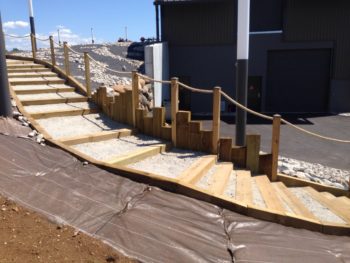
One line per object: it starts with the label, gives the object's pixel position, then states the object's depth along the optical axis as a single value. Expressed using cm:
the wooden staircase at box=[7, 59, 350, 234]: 463
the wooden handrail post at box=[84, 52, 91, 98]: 913
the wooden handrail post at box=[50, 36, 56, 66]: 1091
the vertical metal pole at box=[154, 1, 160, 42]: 1852
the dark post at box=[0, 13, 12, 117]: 657
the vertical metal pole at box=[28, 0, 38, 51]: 1595
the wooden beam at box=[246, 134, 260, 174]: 670
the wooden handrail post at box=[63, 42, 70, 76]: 1018
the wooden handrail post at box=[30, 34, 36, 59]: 1223
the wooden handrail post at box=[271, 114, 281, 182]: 642
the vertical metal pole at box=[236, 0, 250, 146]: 735
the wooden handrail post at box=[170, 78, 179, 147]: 694
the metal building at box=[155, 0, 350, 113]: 1795
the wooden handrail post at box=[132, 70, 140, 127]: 762
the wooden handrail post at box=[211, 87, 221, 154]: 670
